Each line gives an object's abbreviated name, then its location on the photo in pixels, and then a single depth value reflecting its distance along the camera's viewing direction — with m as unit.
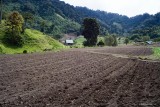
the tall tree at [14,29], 36.36
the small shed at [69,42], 80.80
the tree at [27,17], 44.95
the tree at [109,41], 75.94
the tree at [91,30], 60.65
